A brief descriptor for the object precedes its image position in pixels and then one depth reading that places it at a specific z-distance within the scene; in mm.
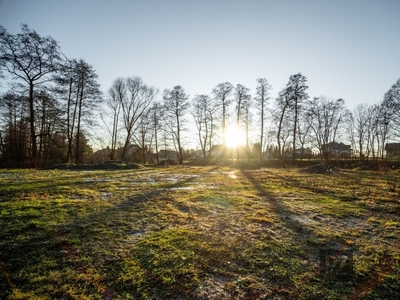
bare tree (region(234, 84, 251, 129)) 28750
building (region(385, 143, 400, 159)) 29603
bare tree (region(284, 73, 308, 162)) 23609
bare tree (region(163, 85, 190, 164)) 30422
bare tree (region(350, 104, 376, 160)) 35281
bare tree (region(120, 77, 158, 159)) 29328
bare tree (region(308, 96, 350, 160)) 34125
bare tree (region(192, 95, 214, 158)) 31719
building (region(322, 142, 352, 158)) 34031
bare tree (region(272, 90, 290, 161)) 24781
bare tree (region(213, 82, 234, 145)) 28875
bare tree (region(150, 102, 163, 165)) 32656
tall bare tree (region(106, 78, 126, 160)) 28859
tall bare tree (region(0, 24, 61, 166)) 15328
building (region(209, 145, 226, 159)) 32169
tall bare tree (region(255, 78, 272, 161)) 26655
